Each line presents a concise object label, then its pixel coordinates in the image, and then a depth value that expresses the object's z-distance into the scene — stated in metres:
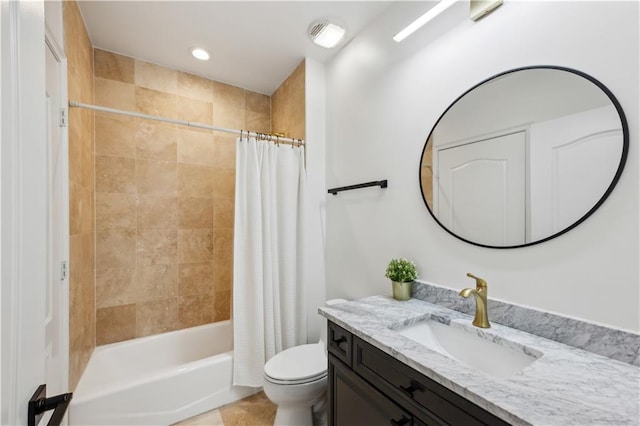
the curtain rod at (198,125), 1.58
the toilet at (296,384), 1.50
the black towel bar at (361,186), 1.69
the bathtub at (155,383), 1.56
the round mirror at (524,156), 0.93
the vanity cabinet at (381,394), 0.77
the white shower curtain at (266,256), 1.95
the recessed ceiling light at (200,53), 2.12
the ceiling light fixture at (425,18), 1.28
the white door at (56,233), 1.29
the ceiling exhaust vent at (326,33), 1.82
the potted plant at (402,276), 1.45
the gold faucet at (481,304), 1.11
